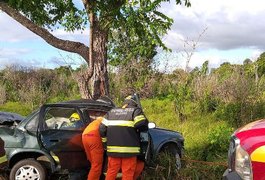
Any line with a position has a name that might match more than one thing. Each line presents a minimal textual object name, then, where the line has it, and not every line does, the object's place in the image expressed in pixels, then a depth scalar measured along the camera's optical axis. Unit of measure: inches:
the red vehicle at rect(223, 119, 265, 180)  107.1
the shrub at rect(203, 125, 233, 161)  291.5
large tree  274.5
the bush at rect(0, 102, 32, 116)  651.5
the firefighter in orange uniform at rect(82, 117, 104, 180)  203.4
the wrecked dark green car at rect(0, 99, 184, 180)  211.6
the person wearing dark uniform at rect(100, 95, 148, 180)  191.1
